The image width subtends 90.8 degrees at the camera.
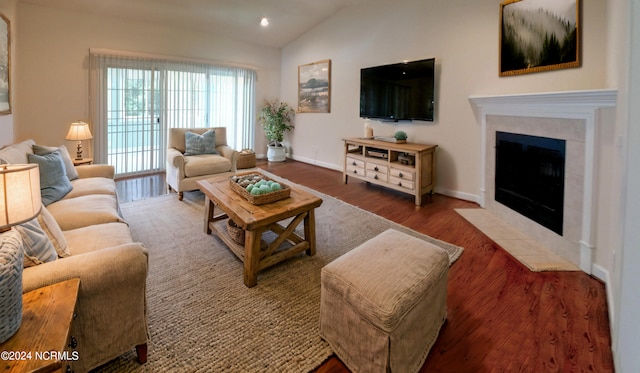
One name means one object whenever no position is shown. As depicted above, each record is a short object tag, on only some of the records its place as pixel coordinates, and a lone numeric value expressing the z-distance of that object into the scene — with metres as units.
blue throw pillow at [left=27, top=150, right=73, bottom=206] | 2.47
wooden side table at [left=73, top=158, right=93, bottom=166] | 3.88
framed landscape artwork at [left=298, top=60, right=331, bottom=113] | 6.02
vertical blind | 5.00
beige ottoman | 1.35
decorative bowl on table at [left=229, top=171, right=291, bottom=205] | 2.42
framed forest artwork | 2.99
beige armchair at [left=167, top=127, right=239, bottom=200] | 4.00
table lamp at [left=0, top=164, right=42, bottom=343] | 0.94
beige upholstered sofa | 1.28
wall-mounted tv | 4.29
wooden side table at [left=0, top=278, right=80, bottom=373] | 0.90
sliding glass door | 5.09
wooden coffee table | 2.15
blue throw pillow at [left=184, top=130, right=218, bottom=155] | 4.52
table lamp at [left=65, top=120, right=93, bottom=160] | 4.02
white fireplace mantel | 2.23
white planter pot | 6.82
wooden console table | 4.05
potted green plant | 6.79
